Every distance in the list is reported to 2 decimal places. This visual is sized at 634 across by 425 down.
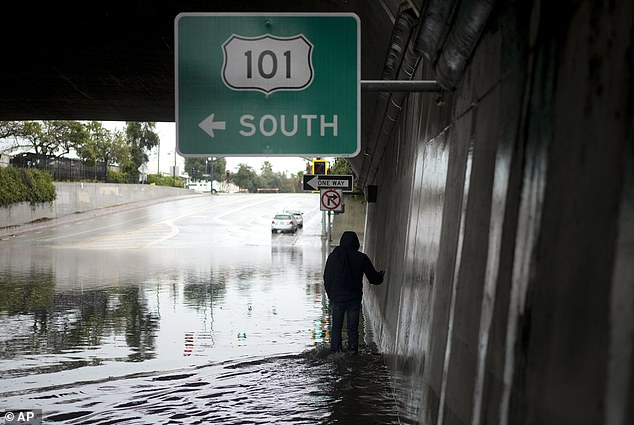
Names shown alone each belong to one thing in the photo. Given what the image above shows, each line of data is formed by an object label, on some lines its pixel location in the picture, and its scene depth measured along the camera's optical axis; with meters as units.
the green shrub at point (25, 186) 48.50
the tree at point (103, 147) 73.00
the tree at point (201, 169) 159.12
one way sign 23.55
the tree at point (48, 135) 61.74
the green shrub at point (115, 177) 75.94
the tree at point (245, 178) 180.00
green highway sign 6.96
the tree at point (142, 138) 104.03
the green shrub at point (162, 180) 100.98
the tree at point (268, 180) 191.24
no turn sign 24.19
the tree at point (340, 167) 42.09
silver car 49.22
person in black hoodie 11.31
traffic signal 25.95
